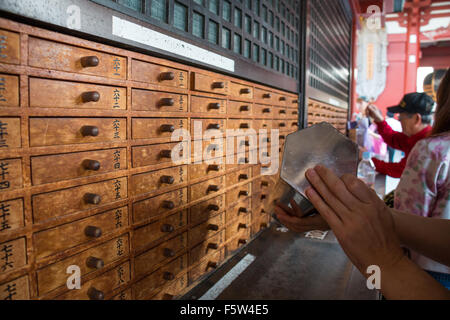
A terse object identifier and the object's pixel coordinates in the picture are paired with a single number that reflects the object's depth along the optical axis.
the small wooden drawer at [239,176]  2.24
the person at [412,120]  2.34
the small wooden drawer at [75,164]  1.00
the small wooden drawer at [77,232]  1.03
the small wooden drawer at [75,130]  0.98
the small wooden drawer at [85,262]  1.04
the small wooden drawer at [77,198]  1.01
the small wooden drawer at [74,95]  0.98
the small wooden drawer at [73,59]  0.96
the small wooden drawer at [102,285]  1.16
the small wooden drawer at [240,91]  2.16
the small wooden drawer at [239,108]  2.14
